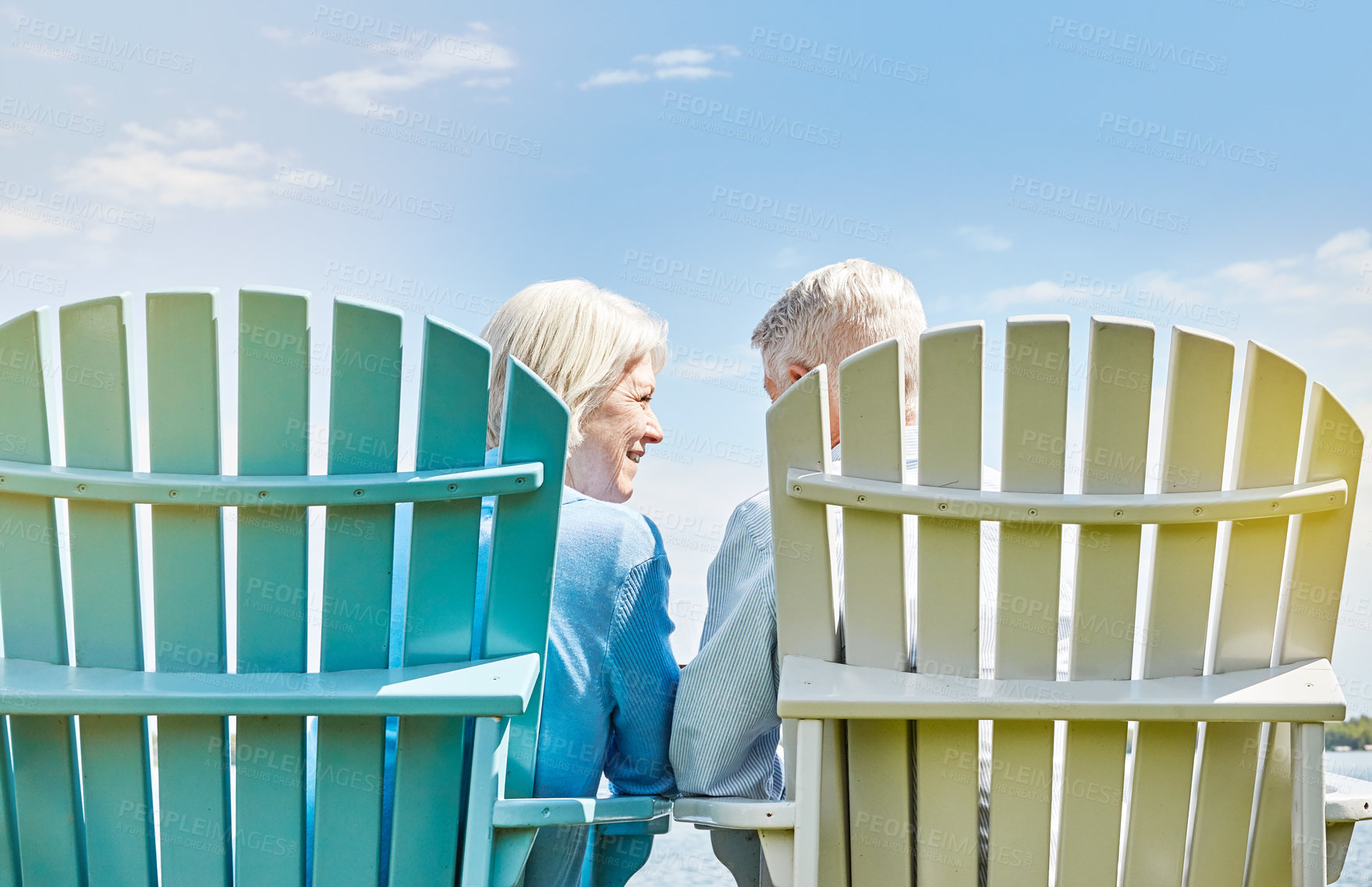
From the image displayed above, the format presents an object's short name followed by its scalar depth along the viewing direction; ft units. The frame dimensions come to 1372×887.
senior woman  7.04
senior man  7.01
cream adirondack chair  6.08
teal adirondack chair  6.35
